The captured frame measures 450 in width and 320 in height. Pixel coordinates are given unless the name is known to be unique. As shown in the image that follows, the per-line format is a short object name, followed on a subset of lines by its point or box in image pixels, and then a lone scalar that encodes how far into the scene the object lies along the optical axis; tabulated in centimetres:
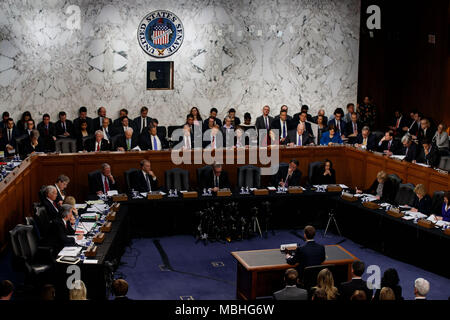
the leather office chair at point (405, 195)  1218
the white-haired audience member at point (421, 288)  766
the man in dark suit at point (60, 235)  956
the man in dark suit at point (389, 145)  1462
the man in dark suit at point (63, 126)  1708
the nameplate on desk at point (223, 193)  1279
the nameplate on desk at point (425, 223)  1070
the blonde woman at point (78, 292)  765
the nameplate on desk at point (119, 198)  1220
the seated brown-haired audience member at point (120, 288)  746
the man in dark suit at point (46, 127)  1680
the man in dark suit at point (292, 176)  1349
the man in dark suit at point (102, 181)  1255
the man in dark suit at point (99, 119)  1777
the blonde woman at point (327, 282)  802
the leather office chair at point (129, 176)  1298
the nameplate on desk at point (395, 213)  1141
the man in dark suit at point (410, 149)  1346
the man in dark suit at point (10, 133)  1536
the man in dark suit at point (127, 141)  1462
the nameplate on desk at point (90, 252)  916
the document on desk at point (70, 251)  917
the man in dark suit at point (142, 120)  1770
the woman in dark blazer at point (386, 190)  1268
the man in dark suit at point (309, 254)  906
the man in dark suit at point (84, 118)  1753
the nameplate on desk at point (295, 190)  1313
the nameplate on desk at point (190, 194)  1264
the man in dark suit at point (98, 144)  1427
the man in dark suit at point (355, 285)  817
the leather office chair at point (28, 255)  924
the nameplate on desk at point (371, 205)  1202
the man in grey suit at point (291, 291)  807
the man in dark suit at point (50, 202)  1073
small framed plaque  1844
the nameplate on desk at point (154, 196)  1244
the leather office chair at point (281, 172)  1390
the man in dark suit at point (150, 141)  1477
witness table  927
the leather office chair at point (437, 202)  1147
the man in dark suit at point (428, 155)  1321
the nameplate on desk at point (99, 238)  977
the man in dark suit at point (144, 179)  1292
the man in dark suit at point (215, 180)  1339
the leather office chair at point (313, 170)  1413
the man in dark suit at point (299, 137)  1562
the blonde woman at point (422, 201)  1151
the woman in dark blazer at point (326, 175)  1382
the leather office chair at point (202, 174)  1348
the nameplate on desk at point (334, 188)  1327
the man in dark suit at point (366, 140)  1473
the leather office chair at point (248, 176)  1380
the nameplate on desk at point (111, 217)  1090
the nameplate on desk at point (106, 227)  1029
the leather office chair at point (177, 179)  1334
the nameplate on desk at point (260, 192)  1298
